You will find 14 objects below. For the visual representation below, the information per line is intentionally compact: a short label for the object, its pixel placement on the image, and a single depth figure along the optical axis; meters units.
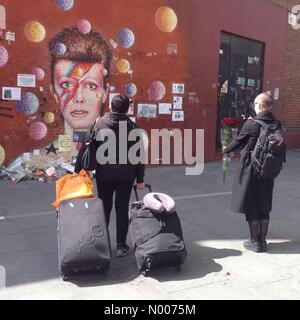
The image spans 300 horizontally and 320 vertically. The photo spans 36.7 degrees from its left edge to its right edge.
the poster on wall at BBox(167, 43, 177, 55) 10.22
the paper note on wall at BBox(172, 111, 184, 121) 10.56
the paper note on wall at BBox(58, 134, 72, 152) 9.06
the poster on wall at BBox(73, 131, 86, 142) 9.20
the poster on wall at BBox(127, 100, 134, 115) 9.81
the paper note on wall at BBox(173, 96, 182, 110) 10.52
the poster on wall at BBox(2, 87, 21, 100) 8.27
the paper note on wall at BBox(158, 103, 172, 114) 10.30
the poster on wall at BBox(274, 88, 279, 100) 13.50
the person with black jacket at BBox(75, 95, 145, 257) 4.73
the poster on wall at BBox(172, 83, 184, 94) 10.45
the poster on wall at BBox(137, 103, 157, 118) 10.02
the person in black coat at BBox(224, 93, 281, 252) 5.03
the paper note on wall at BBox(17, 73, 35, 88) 8.41
